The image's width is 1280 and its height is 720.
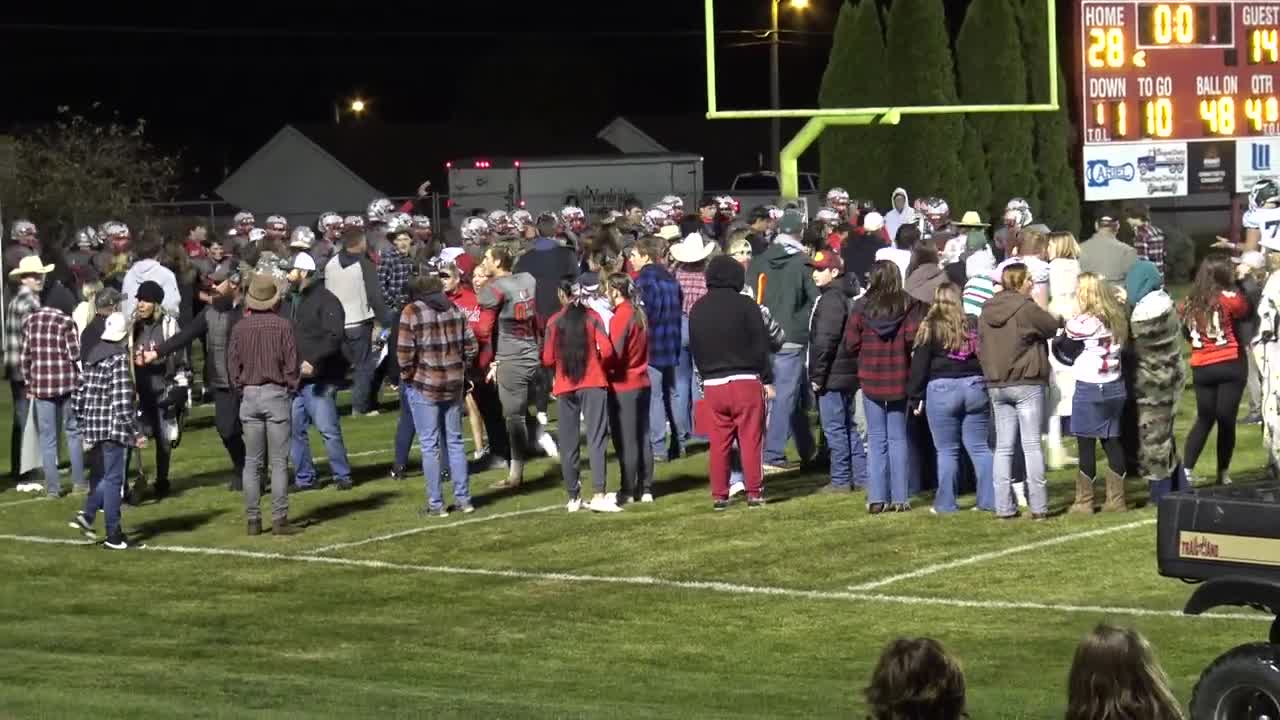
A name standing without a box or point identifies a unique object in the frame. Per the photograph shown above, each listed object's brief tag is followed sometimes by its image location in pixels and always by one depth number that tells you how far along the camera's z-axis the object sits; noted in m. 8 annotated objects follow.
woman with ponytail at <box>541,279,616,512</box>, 17.33
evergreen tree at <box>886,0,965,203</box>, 41.03
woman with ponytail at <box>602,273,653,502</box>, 17.44
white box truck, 49.56
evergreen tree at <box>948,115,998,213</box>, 41.81
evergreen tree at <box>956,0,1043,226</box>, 41.66
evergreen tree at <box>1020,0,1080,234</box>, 42.09
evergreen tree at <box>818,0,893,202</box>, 41.25
